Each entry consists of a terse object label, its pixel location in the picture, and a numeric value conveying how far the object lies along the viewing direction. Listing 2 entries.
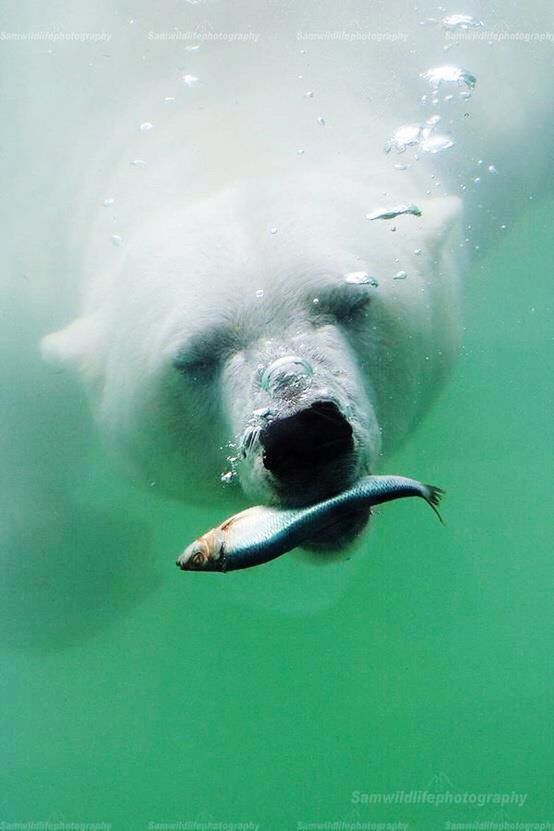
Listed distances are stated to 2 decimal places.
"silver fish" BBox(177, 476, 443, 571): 1.59
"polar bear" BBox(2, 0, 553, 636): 2.29
